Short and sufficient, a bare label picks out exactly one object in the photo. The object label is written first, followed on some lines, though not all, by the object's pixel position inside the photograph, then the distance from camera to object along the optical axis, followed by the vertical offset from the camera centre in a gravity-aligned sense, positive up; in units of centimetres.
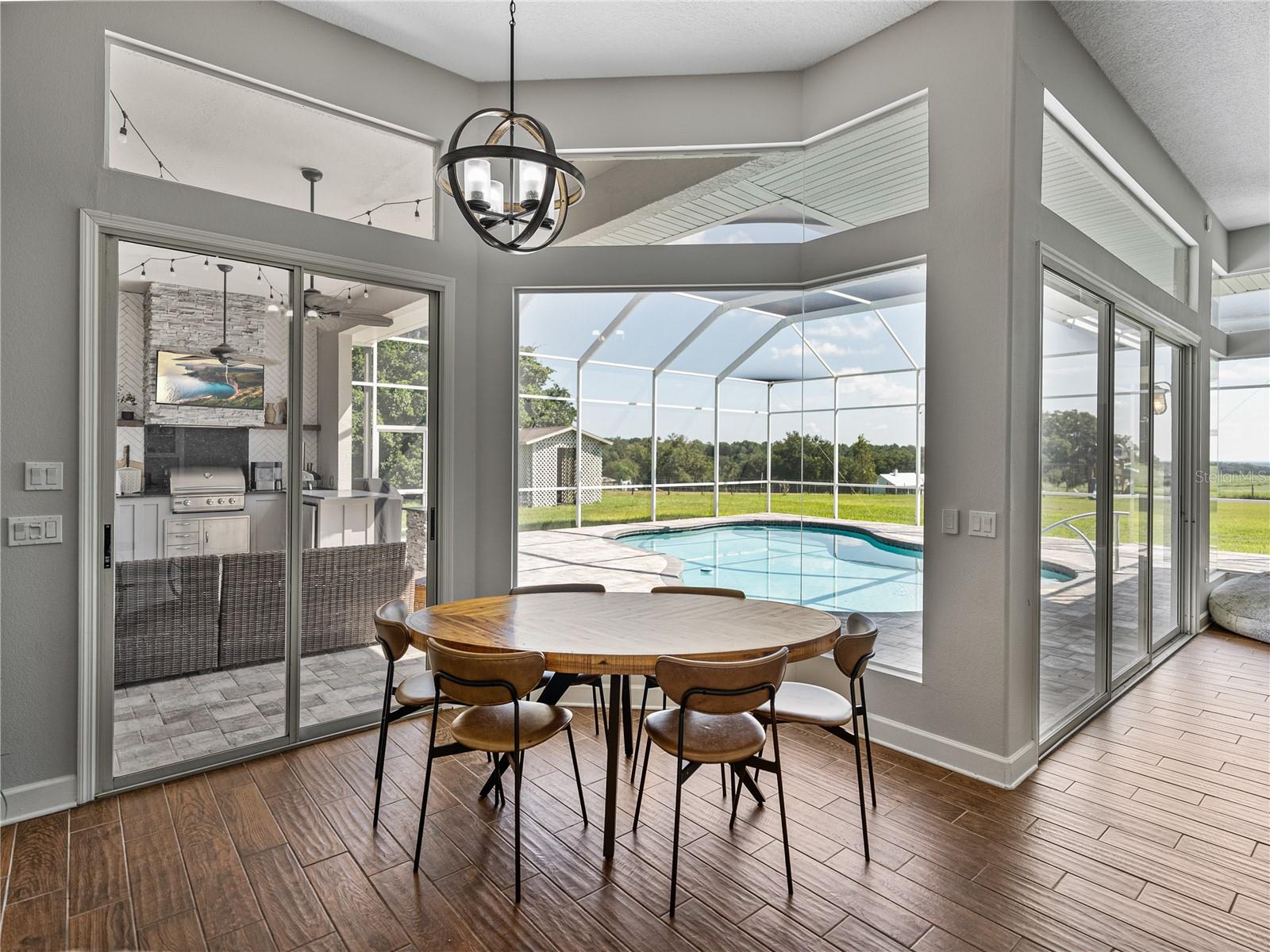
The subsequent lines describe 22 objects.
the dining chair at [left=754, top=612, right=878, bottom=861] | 236 -86
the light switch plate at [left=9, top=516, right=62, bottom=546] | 254 -24
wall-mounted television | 296 +40
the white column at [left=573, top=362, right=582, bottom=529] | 407 +2
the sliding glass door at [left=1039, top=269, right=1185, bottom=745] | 332 -13
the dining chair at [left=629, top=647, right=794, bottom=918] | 201 -72
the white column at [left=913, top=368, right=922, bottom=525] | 332 +12
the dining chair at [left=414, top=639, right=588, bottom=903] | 208 -74
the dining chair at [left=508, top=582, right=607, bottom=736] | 322 -57
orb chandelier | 207 +97
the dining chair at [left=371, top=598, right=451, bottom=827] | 252 -86
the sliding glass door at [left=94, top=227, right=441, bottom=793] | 284 -13
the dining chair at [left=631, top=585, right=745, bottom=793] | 316 -57
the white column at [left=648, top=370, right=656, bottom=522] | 414 +8
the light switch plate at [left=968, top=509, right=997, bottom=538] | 294 -22
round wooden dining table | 220 -59
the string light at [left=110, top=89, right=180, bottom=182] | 278 +144
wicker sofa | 290 -66
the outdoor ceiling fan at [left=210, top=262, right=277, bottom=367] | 310 +56
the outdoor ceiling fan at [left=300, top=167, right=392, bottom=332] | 331 +82
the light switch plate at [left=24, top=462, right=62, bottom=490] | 257 -3
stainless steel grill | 301 -9
